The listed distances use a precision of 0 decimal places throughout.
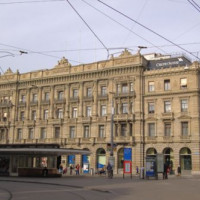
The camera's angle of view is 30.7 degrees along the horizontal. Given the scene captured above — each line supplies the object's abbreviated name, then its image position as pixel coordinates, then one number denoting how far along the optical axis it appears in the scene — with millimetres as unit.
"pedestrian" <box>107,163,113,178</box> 37781
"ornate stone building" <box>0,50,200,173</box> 53594
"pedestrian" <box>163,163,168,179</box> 36700
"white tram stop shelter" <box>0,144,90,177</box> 40000
